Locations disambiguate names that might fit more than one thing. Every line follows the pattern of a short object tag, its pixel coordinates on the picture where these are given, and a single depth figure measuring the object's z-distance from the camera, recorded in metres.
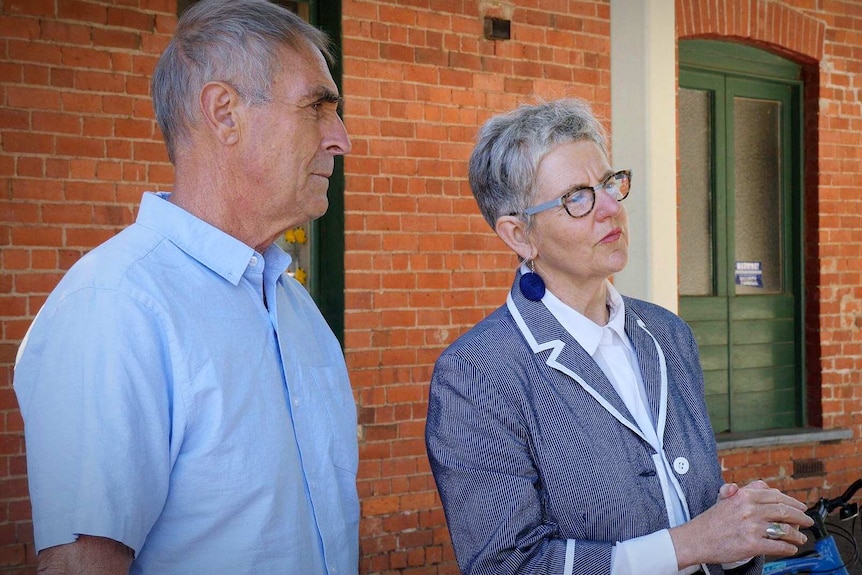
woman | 2.26
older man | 1.63
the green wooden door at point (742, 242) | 6.80
